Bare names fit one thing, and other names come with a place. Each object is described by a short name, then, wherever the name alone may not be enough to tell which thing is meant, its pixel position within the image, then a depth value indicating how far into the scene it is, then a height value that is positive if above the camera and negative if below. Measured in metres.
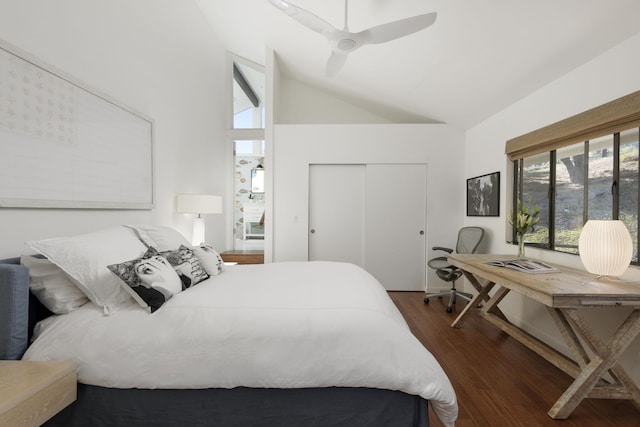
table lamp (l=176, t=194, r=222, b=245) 3.01 +0.00
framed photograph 3.12 +0.18
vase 2.43 -0.32
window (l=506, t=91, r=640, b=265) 1.80 +0.32
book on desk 1.93 -0.41
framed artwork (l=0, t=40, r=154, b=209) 1.50 +0.41
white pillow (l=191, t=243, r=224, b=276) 2.04 -0.40
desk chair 3.17 -0.64
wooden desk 1.44 -0.65
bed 1.15 -0.65
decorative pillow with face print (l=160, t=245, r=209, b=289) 1.69 -0.38
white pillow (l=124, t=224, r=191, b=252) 1.96 -0.23
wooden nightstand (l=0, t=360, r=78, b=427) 0.92 -0.65
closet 3.93 -0.15
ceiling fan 1.78 +1.22
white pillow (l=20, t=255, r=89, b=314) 1.36 -0.41
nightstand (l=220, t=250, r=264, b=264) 3.86 -0.70
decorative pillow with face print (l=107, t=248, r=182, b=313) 1.34 -0.37
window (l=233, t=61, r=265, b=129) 4.84 +2.01
